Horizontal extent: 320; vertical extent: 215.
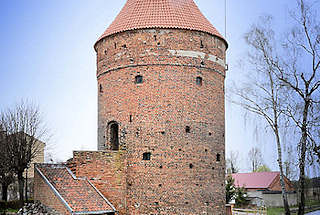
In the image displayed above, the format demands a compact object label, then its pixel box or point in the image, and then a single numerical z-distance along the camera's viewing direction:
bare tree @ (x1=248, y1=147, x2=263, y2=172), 60.12
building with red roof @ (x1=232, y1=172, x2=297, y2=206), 37.06
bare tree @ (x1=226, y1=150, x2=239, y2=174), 55.83
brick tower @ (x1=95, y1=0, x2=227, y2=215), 16.03
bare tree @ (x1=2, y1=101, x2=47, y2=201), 23.97
